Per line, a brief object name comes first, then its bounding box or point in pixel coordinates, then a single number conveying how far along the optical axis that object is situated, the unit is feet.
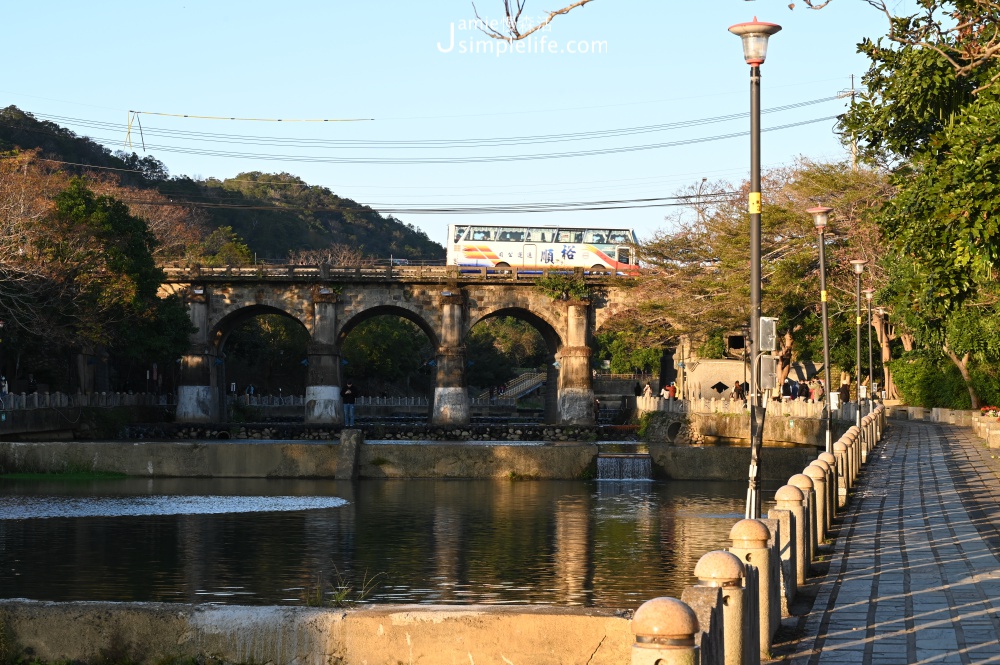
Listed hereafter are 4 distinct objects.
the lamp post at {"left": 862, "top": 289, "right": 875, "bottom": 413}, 144.43
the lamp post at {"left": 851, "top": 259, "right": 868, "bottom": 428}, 122.45
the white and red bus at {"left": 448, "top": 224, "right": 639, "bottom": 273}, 237.45
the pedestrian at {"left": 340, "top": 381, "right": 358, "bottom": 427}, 219.00
